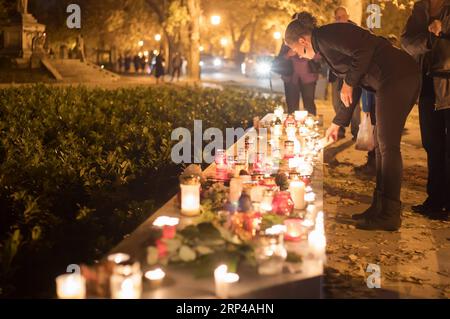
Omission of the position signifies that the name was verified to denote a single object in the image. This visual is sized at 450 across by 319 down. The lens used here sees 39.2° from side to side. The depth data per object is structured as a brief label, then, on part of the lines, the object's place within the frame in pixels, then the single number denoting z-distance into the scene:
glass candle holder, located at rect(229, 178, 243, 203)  4.44
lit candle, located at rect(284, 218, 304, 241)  3.81
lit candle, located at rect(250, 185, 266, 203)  4.33
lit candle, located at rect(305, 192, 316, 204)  4.82
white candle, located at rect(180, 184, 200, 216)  4.14
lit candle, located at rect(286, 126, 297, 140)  7.59
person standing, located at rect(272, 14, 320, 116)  9.60
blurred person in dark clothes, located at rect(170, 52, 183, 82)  32.53
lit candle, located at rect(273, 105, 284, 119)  9.28
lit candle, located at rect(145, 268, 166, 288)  3.15
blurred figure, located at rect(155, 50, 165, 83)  29.16
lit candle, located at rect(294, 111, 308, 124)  8.41
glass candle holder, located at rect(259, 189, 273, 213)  4.24
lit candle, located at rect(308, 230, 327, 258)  3.66
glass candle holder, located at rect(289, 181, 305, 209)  4.55
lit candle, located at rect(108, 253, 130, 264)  3.20
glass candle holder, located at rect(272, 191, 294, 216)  4.29
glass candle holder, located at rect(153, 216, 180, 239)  3.60
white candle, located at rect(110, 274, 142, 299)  2.94
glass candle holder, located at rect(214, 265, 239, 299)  3.05
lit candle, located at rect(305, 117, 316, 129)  8.35
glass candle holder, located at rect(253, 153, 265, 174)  5.38
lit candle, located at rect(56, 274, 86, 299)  2.89
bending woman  4.98
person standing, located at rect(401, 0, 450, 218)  5.66
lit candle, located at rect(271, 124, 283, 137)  8.11
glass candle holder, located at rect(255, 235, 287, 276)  3.30
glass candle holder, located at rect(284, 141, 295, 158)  6.36
